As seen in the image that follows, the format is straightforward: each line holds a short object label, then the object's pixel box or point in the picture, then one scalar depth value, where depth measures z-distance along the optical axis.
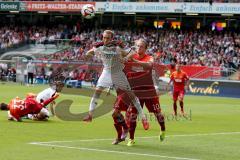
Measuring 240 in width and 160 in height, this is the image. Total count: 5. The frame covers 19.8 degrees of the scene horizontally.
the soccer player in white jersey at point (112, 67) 15.09
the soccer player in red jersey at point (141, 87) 15.07
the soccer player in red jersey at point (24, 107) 19.91
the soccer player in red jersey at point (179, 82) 27.20
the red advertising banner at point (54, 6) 62.94
